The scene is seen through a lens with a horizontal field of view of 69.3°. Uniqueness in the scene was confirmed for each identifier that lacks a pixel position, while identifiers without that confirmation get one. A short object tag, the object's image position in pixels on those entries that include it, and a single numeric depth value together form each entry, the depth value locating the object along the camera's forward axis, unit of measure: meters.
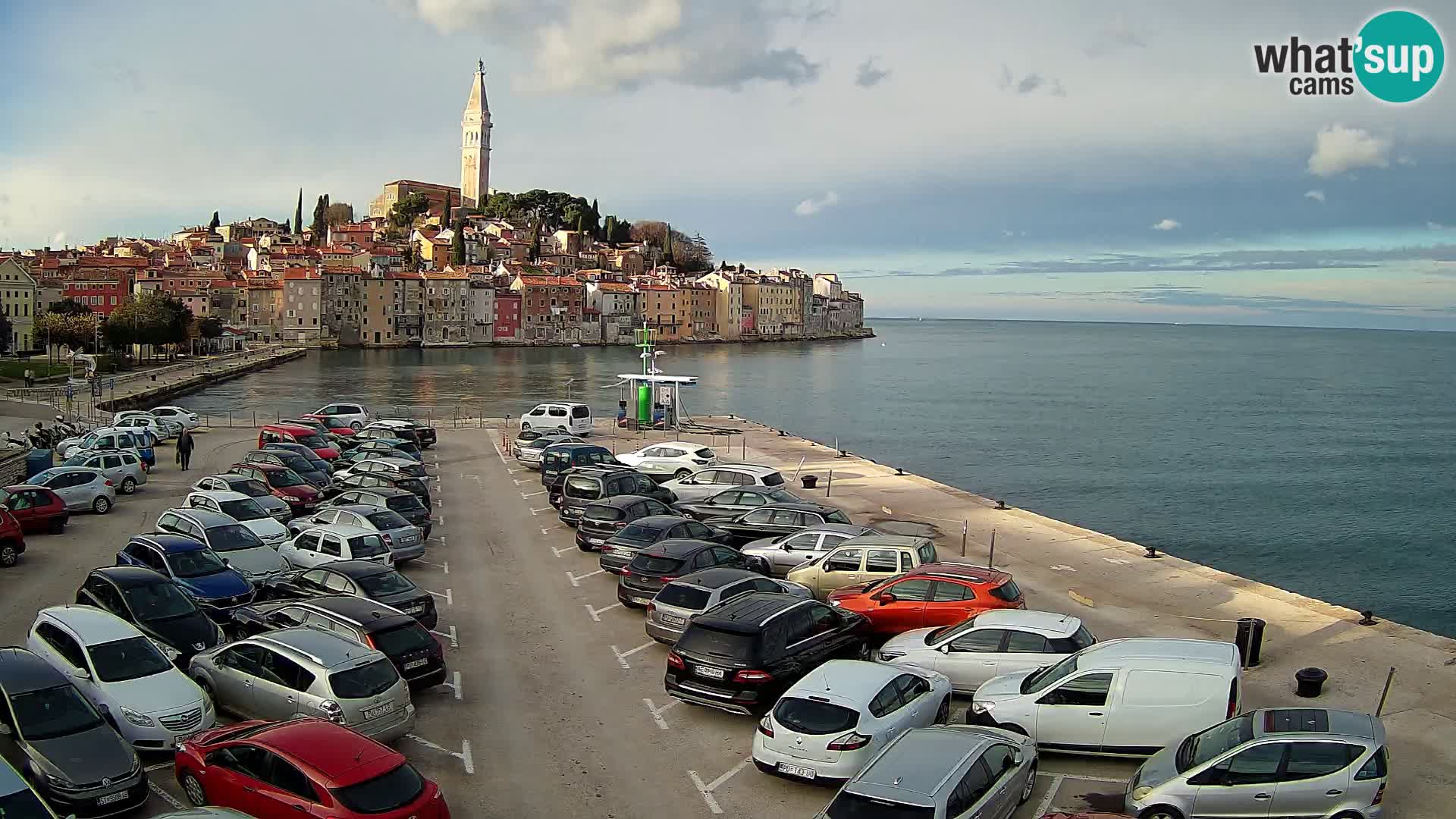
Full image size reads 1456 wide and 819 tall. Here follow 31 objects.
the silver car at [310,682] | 9.74
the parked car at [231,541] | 15.96
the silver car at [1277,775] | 7.89
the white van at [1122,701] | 9.56
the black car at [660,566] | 14.86
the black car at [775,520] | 19.30
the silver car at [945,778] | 7.39
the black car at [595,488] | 21.16
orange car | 13.35
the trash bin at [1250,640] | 13.02
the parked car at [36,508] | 19.23
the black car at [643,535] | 16.78
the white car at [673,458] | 27.58
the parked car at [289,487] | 22.61
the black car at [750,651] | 10.58
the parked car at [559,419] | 36.22
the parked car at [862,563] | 15.50
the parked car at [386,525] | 17.59
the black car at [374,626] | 11.28
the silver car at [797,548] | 17.27
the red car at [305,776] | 7.59
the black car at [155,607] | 11.80
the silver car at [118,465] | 24.50
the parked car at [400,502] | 19.55
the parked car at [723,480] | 23.62
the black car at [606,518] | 18.89
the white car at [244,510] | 18.33
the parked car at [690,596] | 13.01
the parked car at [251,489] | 20.48
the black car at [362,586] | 13.52
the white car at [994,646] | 11.25
